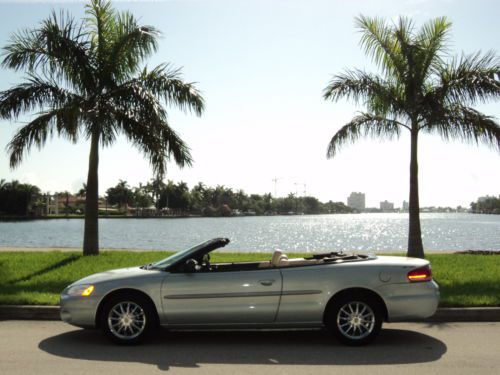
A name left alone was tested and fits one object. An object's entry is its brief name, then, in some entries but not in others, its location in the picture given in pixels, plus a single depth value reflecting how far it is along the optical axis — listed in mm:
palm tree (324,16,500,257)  15297
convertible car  6379
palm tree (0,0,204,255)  15328
